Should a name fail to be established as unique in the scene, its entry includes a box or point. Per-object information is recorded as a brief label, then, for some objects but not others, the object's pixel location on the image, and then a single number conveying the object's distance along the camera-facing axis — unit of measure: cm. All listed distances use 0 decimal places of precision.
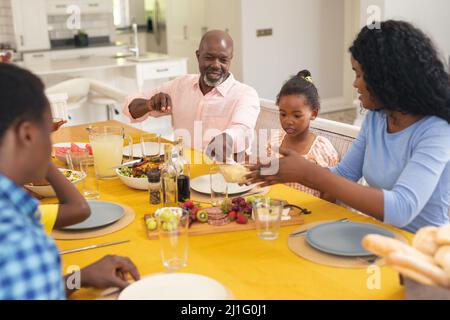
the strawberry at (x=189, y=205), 177
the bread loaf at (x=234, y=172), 180
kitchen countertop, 498
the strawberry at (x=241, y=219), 167
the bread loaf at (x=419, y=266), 104
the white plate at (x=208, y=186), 197
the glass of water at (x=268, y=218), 156
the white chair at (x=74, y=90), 454
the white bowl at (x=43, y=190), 197
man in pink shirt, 265
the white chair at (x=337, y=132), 243
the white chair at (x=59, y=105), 352
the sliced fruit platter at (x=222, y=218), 164
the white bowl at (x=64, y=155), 237
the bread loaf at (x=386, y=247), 111
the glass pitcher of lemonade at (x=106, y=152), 222
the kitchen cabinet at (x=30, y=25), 650
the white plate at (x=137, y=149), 251
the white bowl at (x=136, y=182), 204
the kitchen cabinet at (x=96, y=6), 715
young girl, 247
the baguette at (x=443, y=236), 113
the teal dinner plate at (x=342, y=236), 143
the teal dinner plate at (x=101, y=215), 168
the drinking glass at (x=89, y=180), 205
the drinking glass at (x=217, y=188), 190
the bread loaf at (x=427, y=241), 116
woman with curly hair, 161
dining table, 127
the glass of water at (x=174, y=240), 140
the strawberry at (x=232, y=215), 170
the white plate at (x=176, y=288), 125
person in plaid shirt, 96
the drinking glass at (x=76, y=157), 219
